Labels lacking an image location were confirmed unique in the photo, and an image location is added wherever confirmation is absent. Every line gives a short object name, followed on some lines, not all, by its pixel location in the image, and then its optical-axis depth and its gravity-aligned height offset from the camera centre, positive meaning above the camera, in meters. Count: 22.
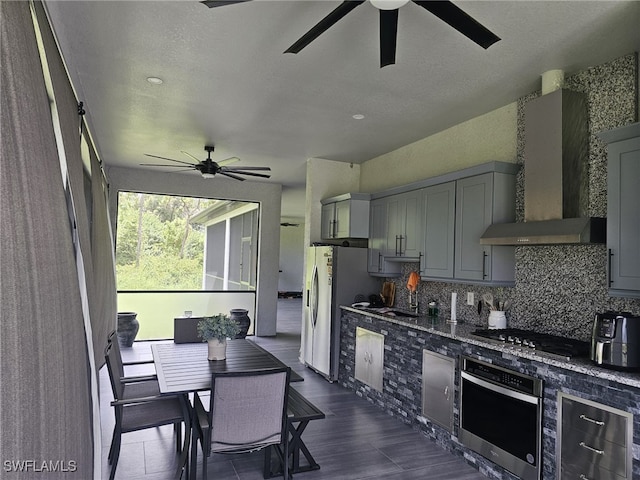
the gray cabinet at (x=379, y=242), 5.34 +0.24
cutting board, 5.44 -0.44
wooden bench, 2.82 -1.28
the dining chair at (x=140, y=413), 2.76 -1.12
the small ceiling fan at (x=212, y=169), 5.57 +1.19
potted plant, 3.21 -0.59
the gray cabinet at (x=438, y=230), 4.15 +0.33
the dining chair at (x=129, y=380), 3.14 -0.99
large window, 7.47 +0.22
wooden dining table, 2.70 -0.83
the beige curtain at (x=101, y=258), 4.05 -0.06
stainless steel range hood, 3.15 +0.73
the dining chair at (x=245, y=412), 2.44 -0.94
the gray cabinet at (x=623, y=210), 2.53 +0.36
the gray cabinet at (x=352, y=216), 5.61 +0.59
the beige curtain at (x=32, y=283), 1.25 -0.11
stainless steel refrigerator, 5.42 -0.44
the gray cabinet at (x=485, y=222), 3.68 +0.37
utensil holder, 3.72 -0.51
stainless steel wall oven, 2.80 -1.12
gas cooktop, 2.74 -0.57
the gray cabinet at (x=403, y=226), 4.68 +0.41
